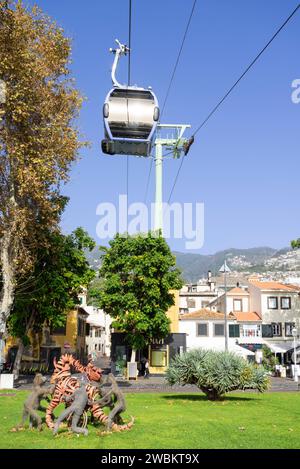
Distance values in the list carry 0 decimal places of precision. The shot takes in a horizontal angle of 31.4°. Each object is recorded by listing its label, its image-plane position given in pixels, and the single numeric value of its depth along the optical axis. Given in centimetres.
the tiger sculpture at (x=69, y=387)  1328
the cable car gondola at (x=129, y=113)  1734
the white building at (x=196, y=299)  9450
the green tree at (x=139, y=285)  4834
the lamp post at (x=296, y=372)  4600
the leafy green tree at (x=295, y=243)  4767
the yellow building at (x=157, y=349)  5459
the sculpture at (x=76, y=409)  1223
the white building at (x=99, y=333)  9373
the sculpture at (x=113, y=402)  1296
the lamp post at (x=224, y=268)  4737
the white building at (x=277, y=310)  6378
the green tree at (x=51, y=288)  3825
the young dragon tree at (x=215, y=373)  2122
